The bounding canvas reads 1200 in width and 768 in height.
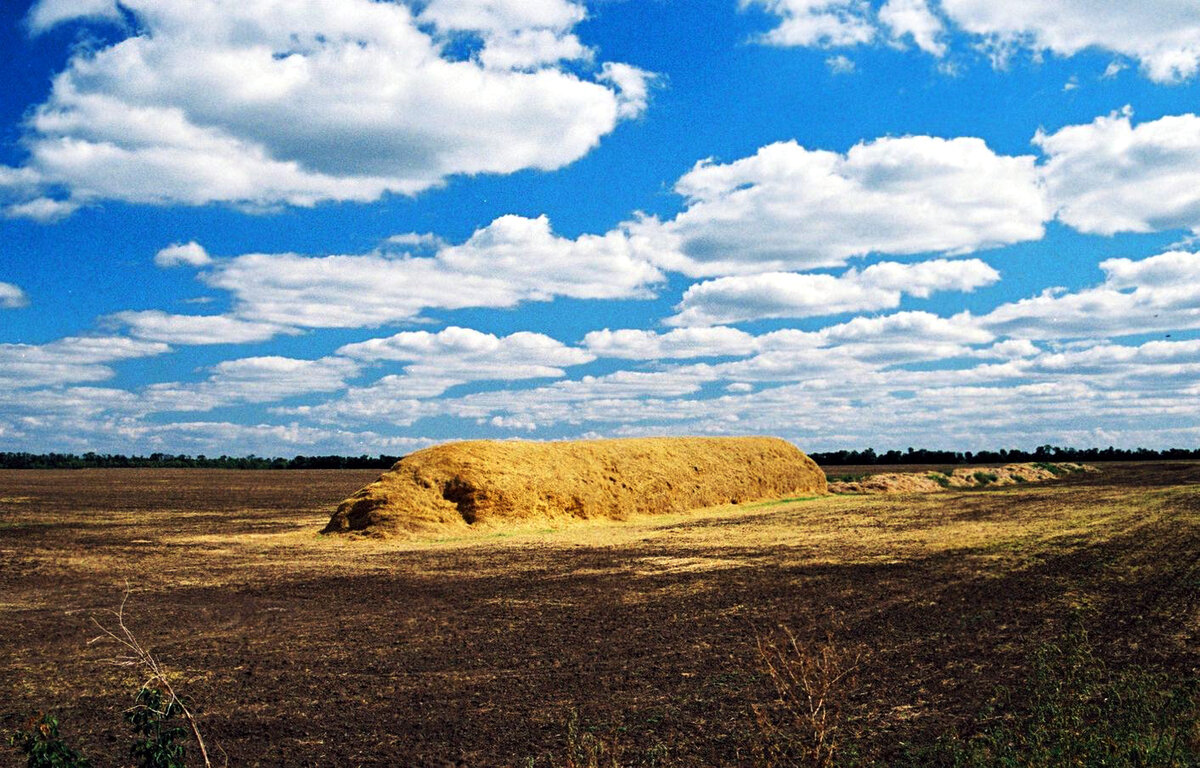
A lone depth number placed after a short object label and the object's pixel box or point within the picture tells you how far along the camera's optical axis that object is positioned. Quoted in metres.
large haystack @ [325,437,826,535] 27.94
